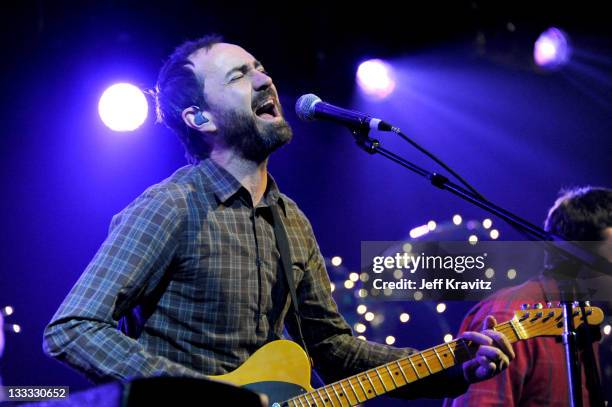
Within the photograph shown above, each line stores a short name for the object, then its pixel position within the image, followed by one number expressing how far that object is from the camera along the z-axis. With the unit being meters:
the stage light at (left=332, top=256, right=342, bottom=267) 5.14
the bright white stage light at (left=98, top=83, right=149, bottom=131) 4.73
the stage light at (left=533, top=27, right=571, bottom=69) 5.43
